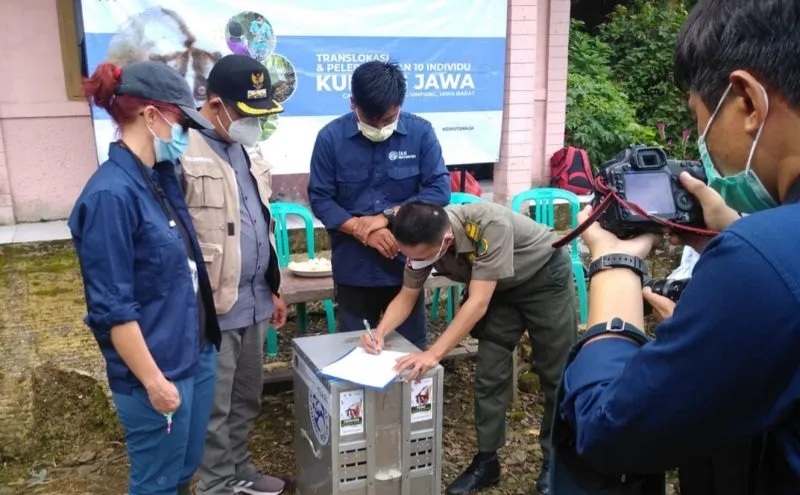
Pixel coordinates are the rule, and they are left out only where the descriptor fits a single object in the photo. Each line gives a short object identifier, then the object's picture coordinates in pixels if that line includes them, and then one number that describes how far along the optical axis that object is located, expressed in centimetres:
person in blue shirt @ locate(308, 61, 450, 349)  316
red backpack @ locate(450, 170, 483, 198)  558
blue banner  438
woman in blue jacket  189
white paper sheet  244
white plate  365
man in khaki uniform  272
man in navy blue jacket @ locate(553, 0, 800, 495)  72
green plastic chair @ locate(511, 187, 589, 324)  478
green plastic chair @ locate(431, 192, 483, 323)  456
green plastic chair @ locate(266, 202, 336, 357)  417
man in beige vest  254
